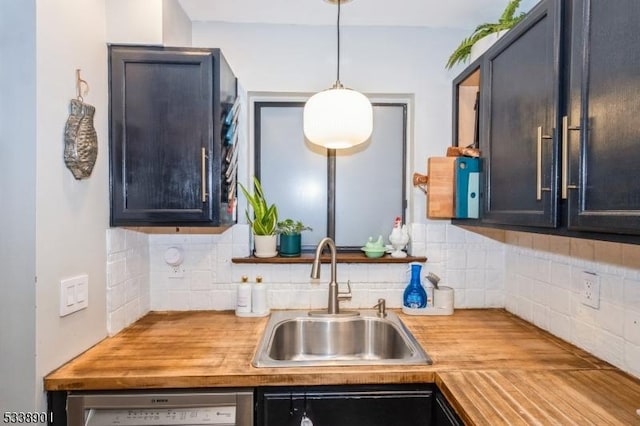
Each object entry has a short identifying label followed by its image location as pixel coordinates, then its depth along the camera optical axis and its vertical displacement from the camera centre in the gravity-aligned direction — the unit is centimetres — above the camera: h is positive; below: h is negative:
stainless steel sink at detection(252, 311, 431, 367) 175 -58
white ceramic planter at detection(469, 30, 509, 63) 153 +67
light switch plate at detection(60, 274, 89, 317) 125 -29
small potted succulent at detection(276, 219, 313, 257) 195 -15
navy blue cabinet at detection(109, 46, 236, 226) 153 +30
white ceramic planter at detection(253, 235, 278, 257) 194 -19
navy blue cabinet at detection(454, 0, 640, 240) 85 +24
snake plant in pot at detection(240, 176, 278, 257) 194 -9
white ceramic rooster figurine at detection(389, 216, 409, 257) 197 -15
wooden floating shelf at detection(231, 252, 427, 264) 191 -25
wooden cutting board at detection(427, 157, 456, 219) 175 +9
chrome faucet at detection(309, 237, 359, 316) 179 -42
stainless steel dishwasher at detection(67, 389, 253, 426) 121 -63
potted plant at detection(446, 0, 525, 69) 150 +72
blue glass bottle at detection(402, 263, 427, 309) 190 -41
